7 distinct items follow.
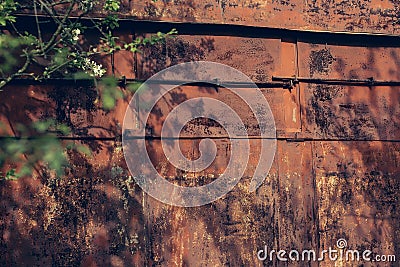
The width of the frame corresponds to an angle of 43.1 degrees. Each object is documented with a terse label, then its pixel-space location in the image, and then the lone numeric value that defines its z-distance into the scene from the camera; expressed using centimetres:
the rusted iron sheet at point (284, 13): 512
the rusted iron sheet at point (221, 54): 513
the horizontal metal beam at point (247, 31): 497
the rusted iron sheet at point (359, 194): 532
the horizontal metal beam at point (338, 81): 537
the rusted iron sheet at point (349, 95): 545
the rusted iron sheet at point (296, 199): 520
